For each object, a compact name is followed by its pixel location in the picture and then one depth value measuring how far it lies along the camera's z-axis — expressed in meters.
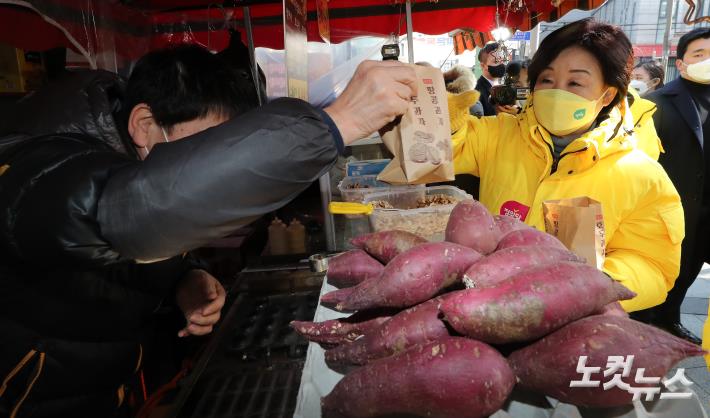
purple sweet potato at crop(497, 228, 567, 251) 0.90
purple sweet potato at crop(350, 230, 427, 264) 1.05
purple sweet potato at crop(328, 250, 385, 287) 1.09
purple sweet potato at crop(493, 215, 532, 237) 1.02
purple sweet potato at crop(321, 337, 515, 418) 0.65
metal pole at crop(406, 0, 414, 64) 2.92
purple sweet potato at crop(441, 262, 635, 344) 0.67
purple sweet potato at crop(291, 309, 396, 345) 0.90
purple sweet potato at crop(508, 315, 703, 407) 0.62
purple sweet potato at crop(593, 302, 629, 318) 0.74
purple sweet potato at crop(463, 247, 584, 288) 0.75
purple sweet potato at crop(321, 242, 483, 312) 0.82
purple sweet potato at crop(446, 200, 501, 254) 0.93
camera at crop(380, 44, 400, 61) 1.22
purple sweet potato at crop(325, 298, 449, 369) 0.76
